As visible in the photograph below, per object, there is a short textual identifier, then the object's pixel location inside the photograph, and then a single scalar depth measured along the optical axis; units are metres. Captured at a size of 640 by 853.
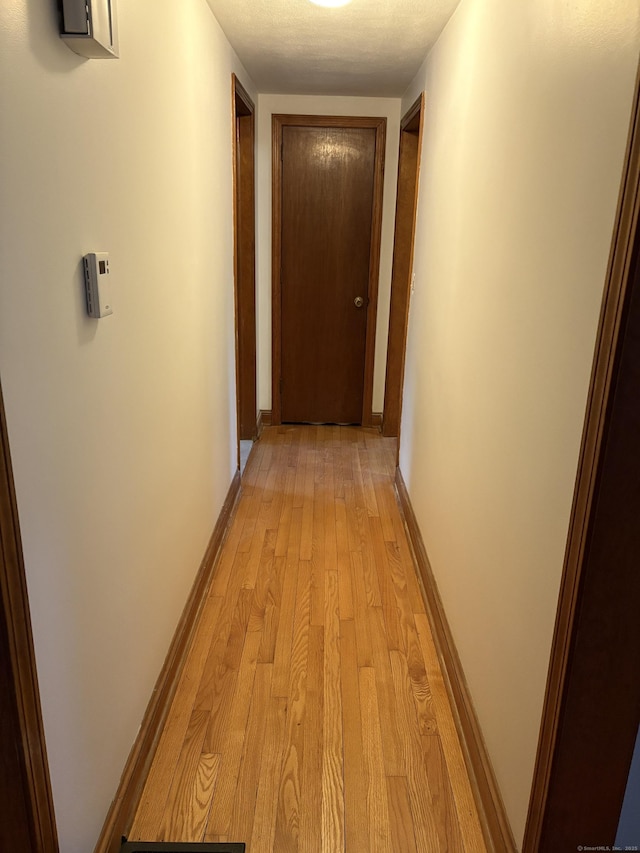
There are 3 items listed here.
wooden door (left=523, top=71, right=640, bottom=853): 0.98
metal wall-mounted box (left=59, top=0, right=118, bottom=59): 1.04
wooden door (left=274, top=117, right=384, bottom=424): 4.14
